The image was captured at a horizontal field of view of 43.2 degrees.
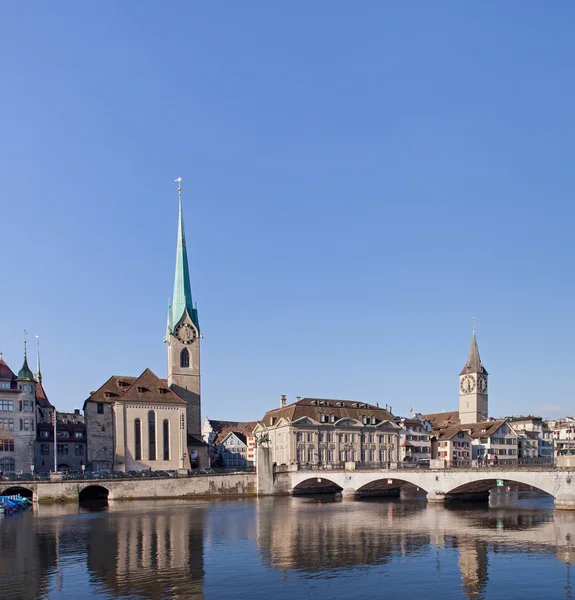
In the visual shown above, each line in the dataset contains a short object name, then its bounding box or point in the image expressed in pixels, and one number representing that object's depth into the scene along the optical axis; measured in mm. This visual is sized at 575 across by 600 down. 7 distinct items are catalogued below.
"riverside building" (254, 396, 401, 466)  118938
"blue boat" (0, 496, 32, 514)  78750
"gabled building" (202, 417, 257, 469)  163000
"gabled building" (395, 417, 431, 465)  132625
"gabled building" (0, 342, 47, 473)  99750
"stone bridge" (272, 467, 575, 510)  66562
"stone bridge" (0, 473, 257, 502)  89250
